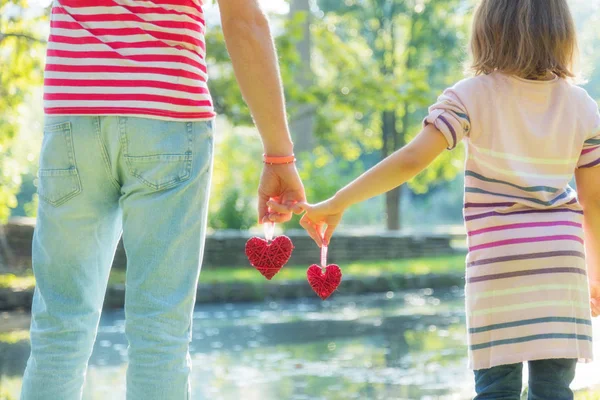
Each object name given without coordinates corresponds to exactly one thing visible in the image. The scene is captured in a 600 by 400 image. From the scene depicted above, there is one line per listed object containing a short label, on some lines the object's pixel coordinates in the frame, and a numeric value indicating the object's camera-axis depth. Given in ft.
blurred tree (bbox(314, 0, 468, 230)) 94.61
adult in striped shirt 11.76
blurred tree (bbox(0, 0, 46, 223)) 51.39
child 13.34
